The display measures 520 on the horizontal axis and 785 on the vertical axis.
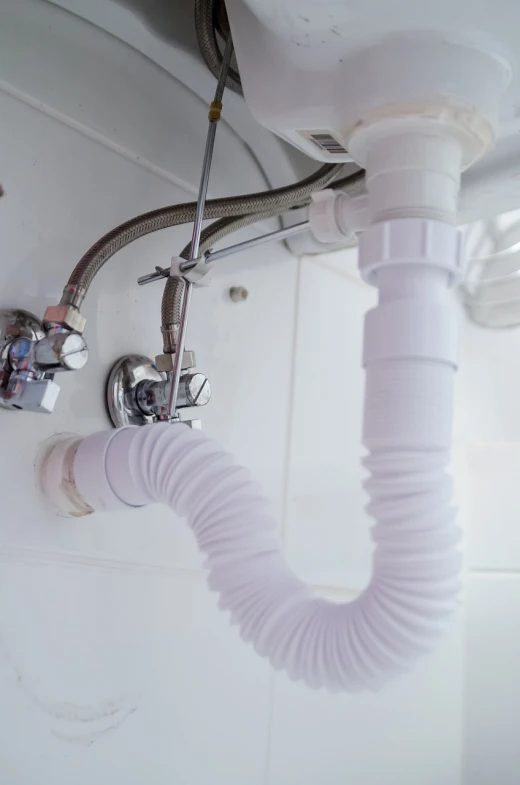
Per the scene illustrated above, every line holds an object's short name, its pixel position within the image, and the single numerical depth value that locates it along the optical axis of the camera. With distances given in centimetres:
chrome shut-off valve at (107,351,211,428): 65
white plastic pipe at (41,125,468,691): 46
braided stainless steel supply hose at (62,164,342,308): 60
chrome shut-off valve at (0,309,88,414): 57
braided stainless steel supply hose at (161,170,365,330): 66
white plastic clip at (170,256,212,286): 62
